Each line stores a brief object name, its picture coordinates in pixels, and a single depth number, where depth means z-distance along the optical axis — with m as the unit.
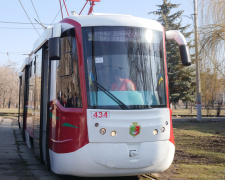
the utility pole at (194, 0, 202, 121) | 24.78
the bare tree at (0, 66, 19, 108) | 81.81
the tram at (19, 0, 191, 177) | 5.89
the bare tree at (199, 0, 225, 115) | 14.32
